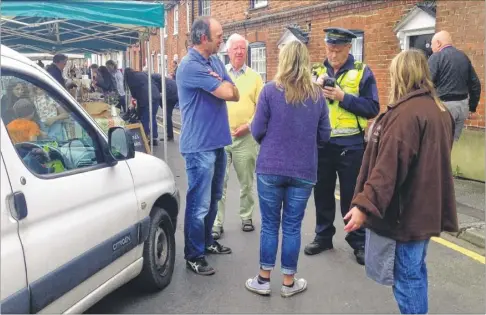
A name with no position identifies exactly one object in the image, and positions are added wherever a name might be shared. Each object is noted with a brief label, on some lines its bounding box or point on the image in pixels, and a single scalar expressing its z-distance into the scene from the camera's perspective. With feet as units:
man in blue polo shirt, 12.66
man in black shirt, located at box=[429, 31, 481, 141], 21.53
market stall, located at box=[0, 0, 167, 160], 19.04
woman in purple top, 11.39
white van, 7.41
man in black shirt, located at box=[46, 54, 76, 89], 31.83
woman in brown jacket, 8.56
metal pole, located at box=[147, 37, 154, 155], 30.71
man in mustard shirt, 16.28
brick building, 24.49
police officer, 13.76
